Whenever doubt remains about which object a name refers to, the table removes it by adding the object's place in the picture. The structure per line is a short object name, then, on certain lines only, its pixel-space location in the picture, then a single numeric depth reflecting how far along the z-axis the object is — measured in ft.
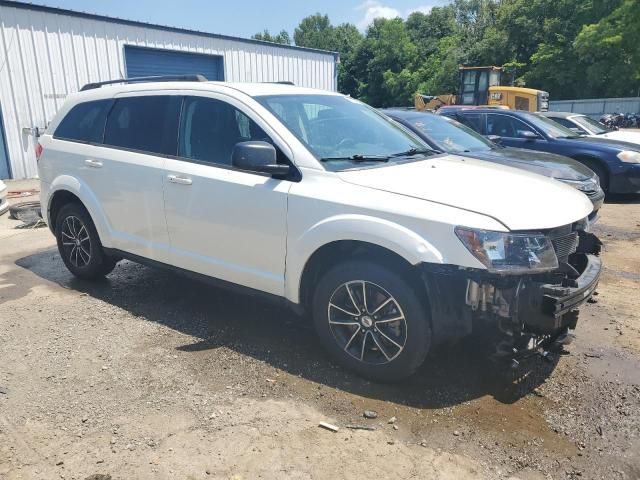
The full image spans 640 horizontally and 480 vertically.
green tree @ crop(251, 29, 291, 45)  331.71
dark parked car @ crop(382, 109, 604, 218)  23.15
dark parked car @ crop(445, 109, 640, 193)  31.24
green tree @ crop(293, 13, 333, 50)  331.16
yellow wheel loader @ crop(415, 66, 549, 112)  67.92
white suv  10.05
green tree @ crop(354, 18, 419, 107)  185.88
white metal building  40.68
